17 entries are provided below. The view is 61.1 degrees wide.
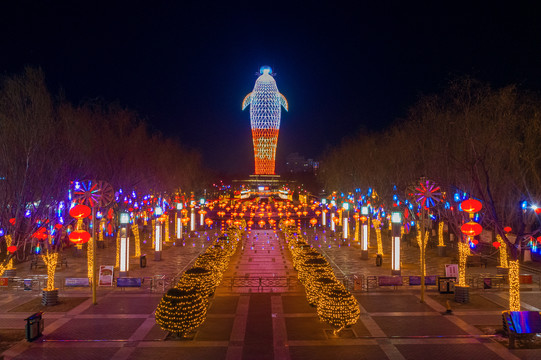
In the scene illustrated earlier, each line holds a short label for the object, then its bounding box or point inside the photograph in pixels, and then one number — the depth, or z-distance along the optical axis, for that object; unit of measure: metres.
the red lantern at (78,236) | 17.59
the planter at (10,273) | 25.95
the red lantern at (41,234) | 18.15
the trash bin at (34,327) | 14.14
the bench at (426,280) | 21.33
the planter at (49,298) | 18.73
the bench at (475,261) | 28.12
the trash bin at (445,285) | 20.27
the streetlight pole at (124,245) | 24.72
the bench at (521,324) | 13.83
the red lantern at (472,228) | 16.98
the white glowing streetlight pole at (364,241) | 31.81
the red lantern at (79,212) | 17.62
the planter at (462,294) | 19.03
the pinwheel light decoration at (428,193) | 19.45
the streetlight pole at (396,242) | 24.38
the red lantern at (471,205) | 15.92
